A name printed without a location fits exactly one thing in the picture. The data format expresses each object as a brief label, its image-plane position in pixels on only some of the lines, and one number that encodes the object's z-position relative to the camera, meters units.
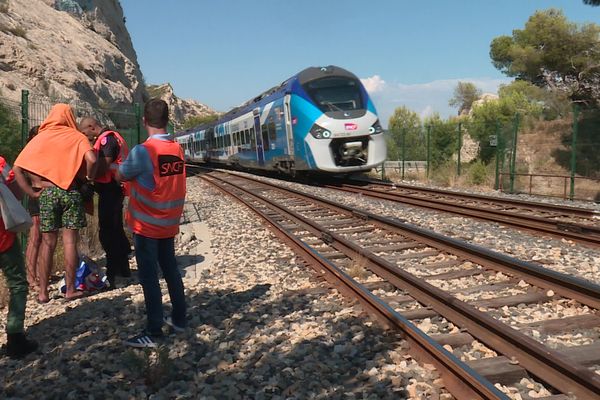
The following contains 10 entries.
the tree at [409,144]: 25.98
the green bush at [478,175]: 18.67
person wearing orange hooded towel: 4.72
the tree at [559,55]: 29.72
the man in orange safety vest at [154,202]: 3.90
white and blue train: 15.15
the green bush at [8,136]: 9.15
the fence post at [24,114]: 6.82
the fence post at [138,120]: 10.70
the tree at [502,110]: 29.91
